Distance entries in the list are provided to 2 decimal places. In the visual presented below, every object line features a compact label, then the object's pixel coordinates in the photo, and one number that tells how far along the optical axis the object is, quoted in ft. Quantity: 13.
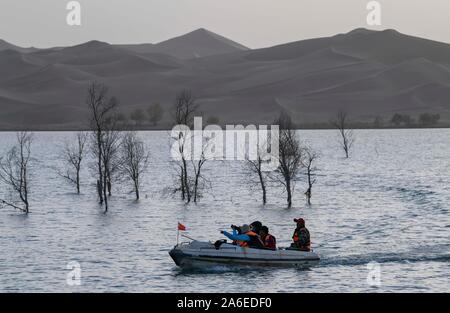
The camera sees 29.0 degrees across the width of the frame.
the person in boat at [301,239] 172.76
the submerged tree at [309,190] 307.17
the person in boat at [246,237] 169.89
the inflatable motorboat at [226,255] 171.12
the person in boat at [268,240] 171.01
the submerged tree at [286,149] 279.67
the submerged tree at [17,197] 298.06
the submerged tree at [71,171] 475.56
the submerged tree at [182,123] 285.02
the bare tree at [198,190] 300.71
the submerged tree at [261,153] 292.20
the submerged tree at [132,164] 315.31
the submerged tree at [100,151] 270.75
